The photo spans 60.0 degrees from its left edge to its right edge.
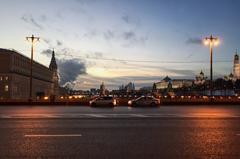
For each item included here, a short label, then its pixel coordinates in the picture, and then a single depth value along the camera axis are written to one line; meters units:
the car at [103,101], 25.62
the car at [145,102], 25.98
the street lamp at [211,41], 29.39
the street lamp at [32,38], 30.39
